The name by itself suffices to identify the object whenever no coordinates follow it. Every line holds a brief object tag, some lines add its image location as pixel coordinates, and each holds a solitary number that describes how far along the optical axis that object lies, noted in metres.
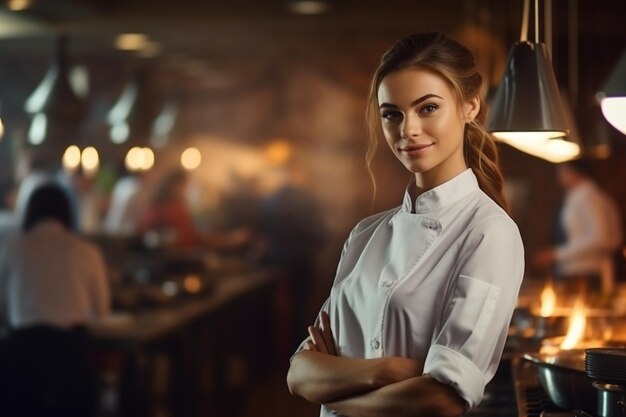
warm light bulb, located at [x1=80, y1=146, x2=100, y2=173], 12.64
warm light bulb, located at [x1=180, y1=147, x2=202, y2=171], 13.16
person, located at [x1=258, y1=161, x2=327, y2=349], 12.59
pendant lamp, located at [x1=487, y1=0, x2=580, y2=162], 2.70
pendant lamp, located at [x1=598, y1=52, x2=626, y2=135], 2.48
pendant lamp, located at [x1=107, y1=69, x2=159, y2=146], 9.44
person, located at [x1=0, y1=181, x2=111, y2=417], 5.73
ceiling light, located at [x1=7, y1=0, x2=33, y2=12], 10.81
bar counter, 6.31
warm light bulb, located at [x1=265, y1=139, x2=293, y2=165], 12.81
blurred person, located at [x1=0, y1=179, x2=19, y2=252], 9.57
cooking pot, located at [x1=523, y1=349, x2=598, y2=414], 2.44
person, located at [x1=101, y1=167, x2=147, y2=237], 12.73
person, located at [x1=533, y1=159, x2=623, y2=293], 8.68
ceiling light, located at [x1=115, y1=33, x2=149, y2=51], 12.62
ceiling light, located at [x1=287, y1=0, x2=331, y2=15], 10.96
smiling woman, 1.91
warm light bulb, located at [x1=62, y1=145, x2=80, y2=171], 11.70
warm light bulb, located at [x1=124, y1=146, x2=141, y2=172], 11.77
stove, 2.50
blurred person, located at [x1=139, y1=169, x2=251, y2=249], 11.10
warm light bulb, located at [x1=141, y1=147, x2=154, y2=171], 11.77
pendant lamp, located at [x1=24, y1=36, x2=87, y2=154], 7.05
